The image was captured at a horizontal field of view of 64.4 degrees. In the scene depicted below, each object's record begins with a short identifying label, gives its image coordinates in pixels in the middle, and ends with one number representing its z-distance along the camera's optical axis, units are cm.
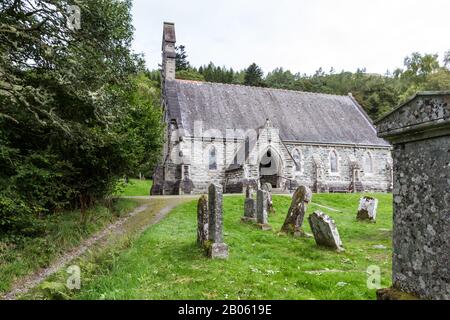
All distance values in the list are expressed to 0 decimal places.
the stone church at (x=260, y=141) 2720
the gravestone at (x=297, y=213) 1129
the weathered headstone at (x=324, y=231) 918
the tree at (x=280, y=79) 7000
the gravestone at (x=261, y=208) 1268
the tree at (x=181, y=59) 6894
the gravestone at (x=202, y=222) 929
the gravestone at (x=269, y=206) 1640
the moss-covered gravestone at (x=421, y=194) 284
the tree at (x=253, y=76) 6638
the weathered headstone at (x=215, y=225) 831
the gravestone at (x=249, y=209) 1394
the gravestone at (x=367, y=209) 1475
